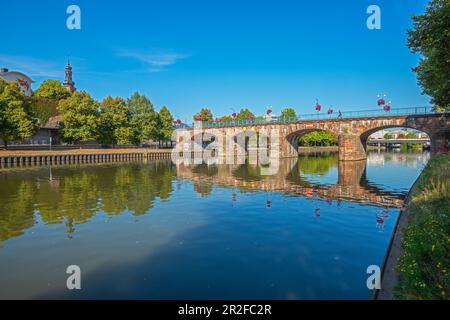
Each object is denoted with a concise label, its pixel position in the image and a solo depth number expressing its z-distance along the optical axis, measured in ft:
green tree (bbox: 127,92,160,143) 279.36
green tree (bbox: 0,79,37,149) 182.19
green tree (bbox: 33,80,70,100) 336.49
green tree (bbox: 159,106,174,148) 298.97
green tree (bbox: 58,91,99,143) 226.79
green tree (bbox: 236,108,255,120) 437.05
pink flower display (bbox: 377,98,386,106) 193.16
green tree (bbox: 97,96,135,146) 249.34
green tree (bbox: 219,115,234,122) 436.35
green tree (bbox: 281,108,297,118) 374.43
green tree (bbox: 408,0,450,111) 50.19
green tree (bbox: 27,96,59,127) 250.57
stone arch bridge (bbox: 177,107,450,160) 158.51
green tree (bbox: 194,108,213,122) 398.83
